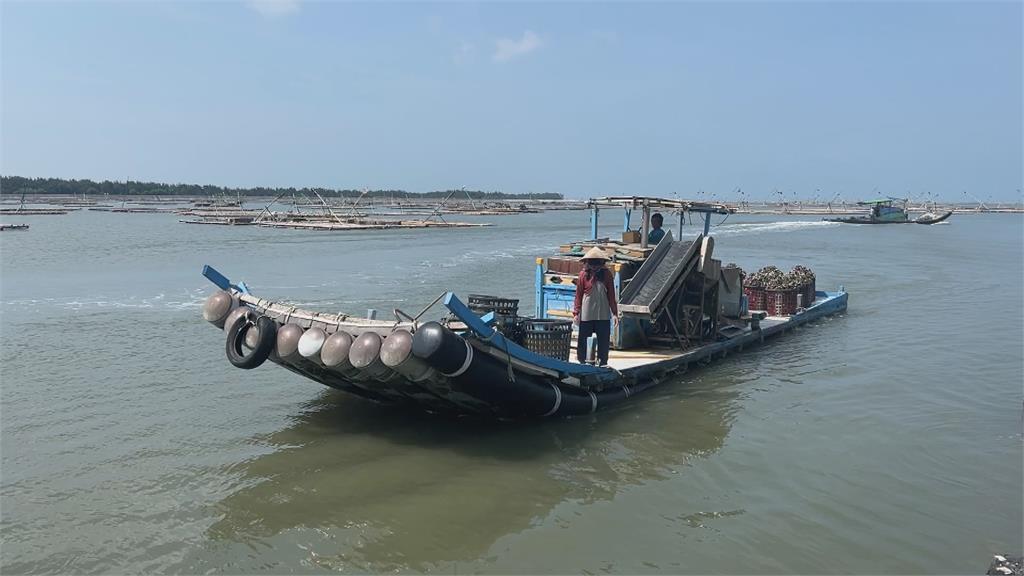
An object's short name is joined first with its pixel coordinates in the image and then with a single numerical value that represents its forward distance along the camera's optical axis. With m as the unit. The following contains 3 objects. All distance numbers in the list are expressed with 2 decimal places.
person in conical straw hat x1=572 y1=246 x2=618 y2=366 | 9.28
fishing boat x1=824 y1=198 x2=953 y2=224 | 77.12
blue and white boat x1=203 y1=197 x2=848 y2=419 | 7.43
